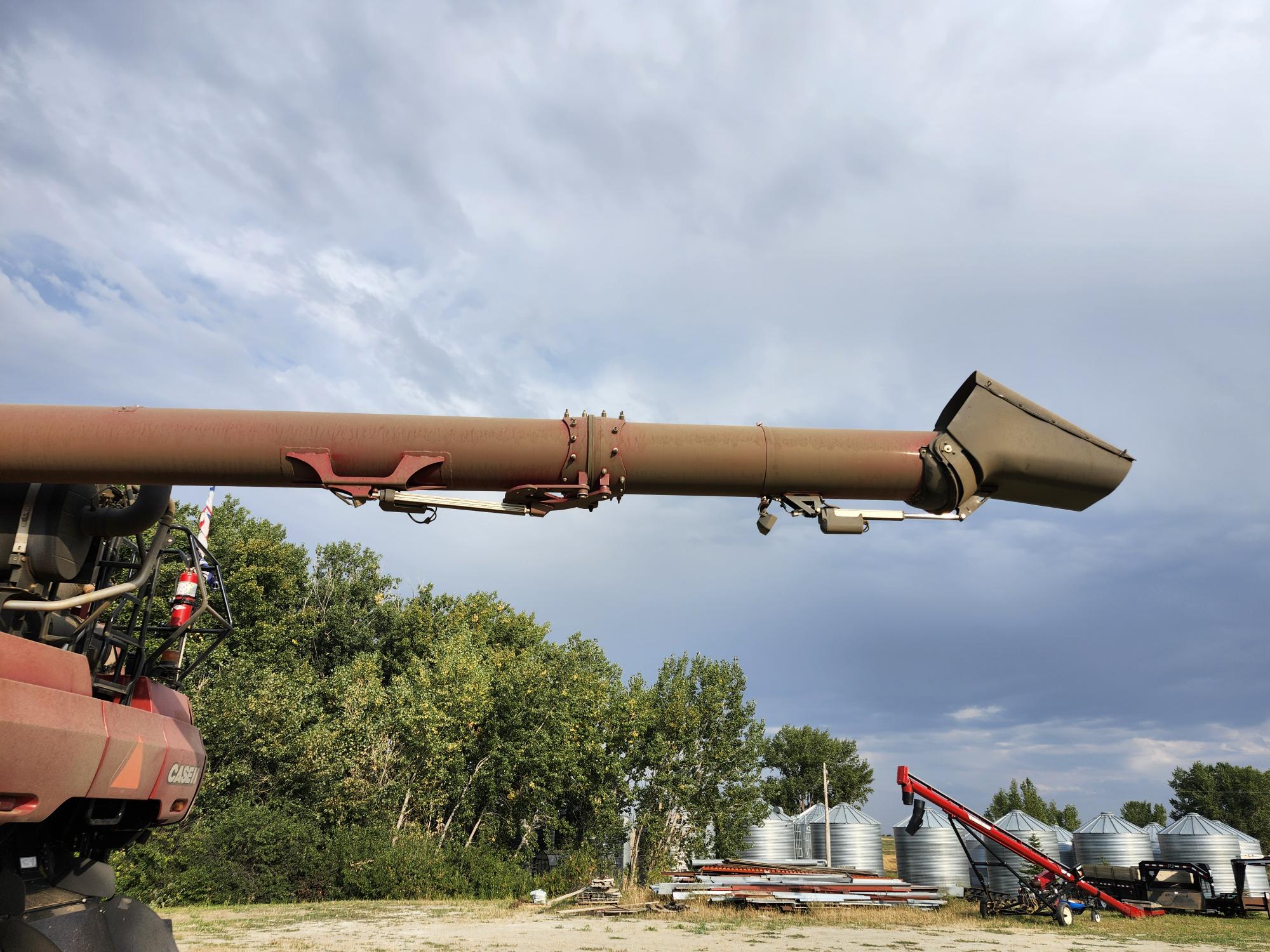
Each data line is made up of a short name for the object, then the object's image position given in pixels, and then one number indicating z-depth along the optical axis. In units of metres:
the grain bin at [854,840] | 36.66
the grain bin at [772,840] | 36.12
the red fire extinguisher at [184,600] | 7.44
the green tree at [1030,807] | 68.31
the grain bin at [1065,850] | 36.44
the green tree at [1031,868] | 23.00
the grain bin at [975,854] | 31.00
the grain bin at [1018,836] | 29.27
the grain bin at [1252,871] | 30.02
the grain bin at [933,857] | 32.06
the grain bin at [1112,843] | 31.86
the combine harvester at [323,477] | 5.80
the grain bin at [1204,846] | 30.58
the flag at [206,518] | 10.18
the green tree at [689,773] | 29.56
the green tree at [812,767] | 66.00
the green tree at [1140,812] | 71.81
